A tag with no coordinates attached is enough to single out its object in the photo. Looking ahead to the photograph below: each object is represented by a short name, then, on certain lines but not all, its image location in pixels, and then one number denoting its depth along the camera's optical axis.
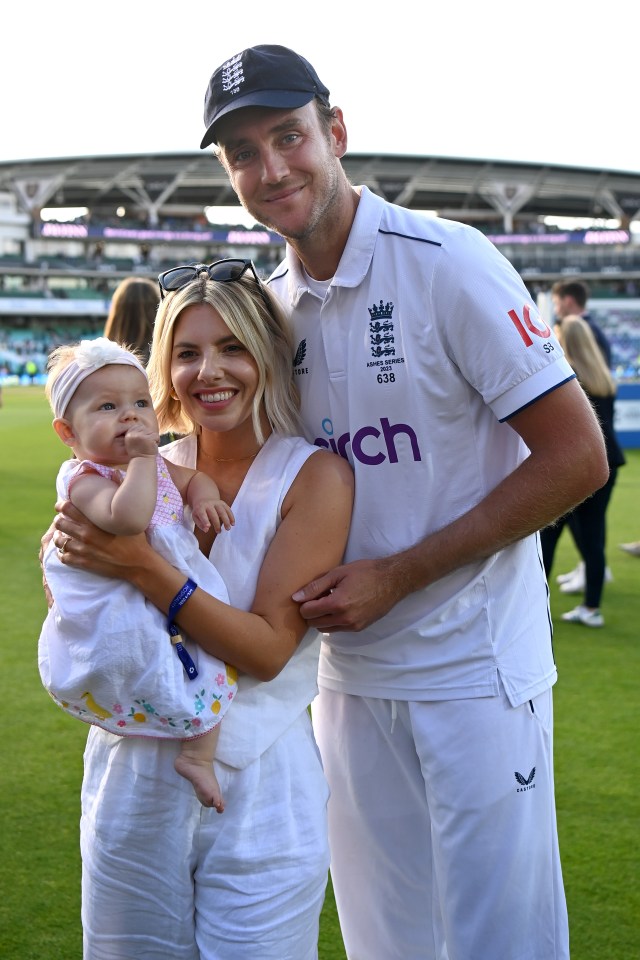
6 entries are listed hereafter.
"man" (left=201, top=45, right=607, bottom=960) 2.16
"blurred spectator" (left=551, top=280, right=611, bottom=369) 8.13
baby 1.95
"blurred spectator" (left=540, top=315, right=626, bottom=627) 6.55
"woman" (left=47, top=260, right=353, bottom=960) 1.98
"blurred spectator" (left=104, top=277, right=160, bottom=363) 5.41
